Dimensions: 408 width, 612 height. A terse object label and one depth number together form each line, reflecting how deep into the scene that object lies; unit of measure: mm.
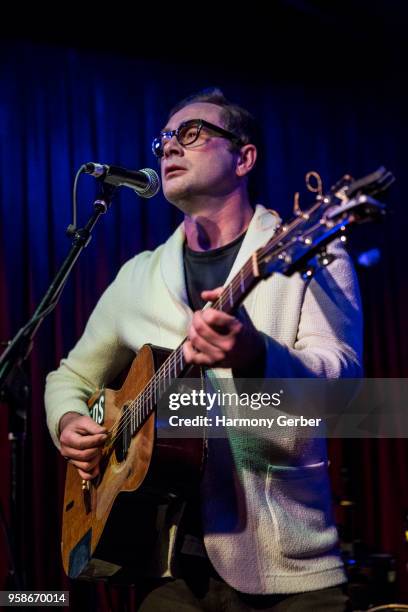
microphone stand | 2074
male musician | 1815
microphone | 2205
